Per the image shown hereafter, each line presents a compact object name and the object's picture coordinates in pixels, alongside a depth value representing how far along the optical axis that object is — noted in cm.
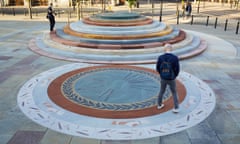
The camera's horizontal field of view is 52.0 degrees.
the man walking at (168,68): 646
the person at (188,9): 2788
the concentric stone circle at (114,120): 612
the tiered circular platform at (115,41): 1236
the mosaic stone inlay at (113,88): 755
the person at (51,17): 1688
